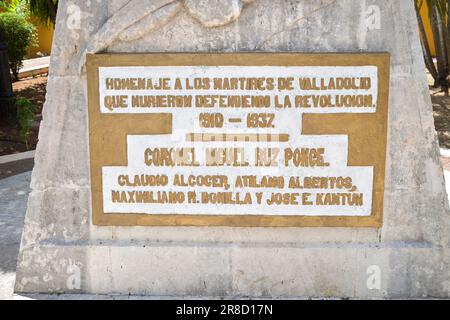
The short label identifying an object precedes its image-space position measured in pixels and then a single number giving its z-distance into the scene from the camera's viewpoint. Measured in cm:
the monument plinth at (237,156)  364
